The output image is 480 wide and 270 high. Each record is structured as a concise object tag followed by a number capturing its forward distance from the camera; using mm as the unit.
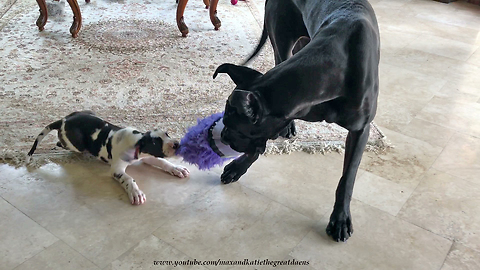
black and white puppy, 1592
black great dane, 1084
